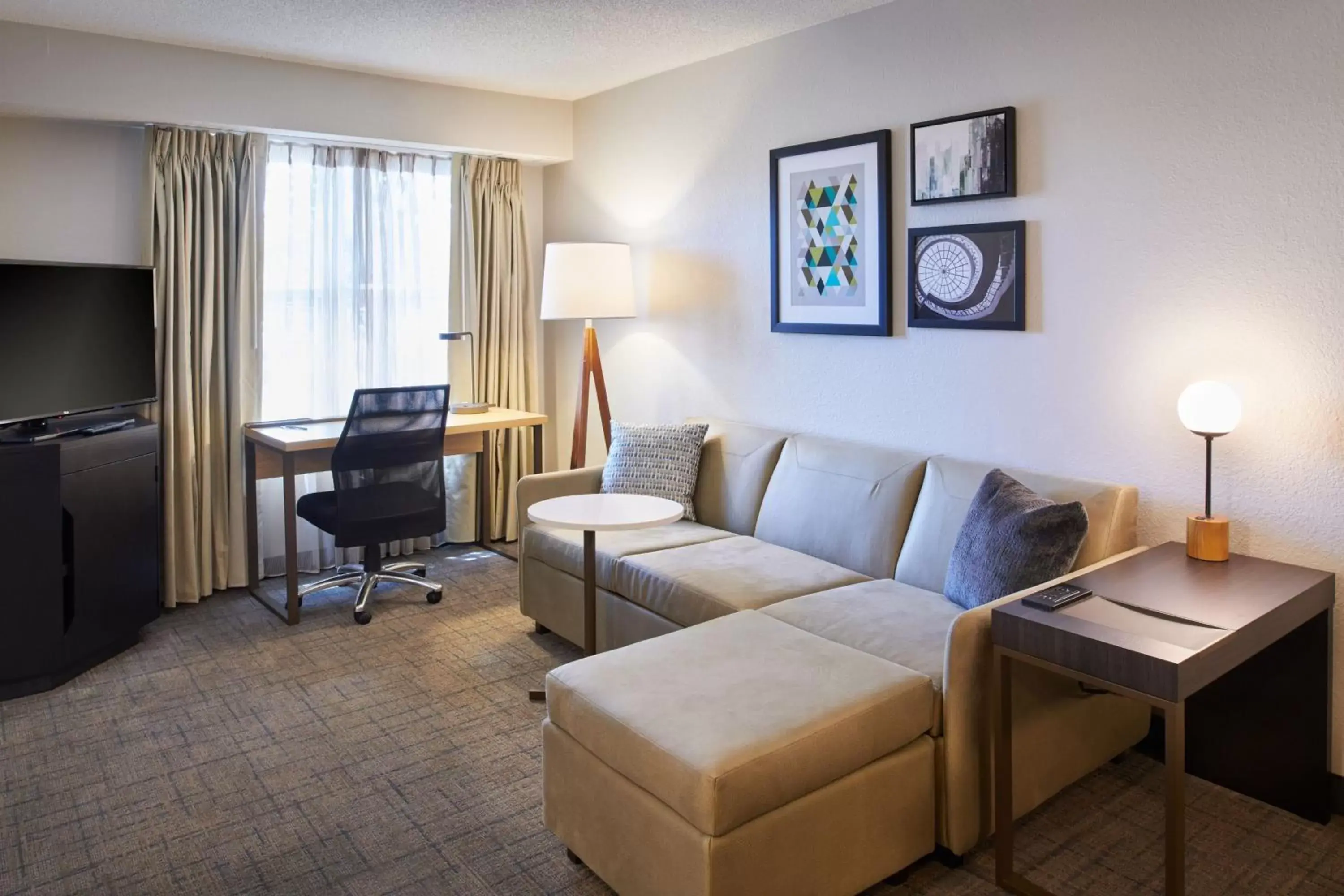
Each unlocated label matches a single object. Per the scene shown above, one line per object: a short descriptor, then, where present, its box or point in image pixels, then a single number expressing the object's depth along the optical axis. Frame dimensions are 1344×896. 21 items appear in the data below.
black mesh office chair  4.09
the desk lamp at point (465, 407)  5.04
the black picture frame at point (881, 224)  3.56
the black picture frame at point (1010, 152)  3.14
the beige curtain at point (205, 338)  4.27
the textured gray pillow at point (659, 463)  3.98
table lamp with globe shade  2.53
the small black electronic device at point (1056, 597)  2.21
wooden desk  4.15
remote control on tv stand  3.65
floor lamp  4.56
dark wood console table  1.95
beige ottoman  1.94
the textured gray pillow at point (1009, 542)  2.55
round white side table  3.05
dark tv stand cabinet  3.31
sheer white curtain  4.73
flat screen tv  3.48
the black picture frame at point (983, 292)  3.15
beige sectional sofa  1.98
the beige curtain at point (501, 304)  5.25
